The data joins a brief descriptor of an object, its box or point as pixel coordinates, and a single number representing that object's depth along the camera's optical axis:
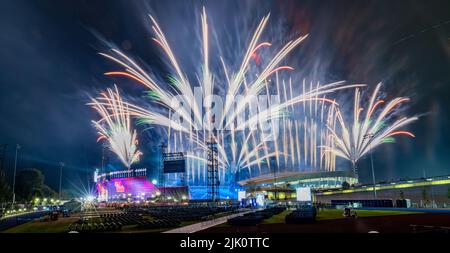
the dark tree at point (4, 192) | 82.48
